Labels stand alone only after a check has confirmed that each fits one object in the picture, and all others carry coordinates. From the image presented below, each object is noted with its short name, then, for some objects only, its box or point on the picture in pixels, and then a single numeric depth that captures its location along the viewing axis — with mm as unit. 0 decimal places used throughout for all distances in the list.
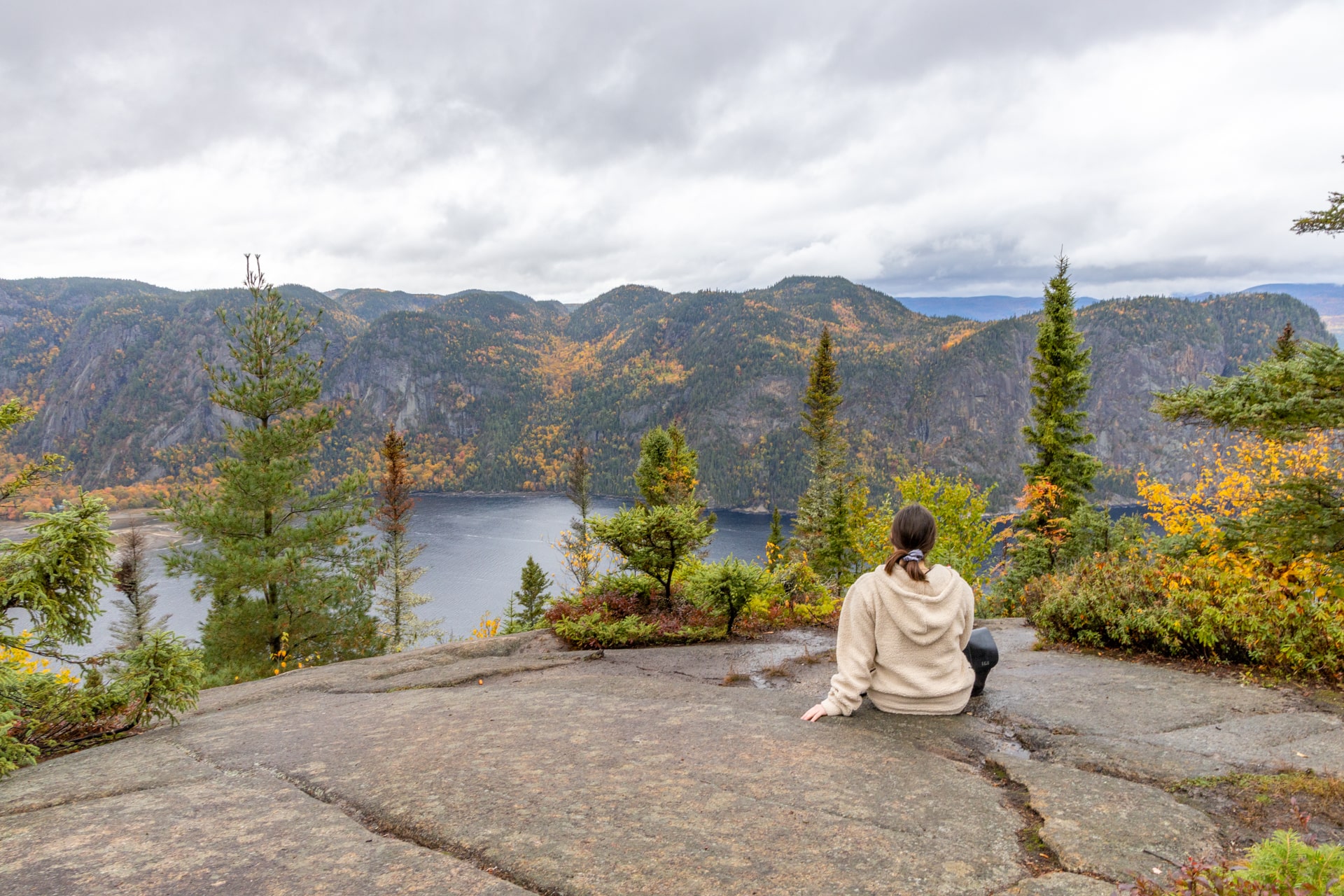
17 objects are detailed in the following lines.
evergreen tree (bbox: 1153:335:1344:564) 6070
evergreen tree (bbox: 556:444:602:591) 40266
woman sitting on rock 4734
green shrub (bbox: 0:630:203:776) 5508
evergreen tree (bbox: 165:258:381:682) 17625
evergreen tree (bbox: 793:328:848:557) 37969
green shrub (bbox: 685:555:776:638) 9812
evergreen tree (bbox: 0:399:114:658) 5145
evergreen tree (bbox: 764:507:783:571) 48312
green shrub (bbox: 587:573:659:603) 11391
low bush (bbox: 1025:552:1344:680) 6461
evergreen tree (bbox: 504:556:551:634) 35094
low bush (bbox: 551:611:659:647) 10000
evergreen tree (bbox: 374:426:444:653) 29656
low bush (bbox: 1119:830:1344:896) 2158
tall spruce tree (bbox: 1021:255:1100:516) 25031
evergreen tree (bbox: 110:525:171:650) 23891
